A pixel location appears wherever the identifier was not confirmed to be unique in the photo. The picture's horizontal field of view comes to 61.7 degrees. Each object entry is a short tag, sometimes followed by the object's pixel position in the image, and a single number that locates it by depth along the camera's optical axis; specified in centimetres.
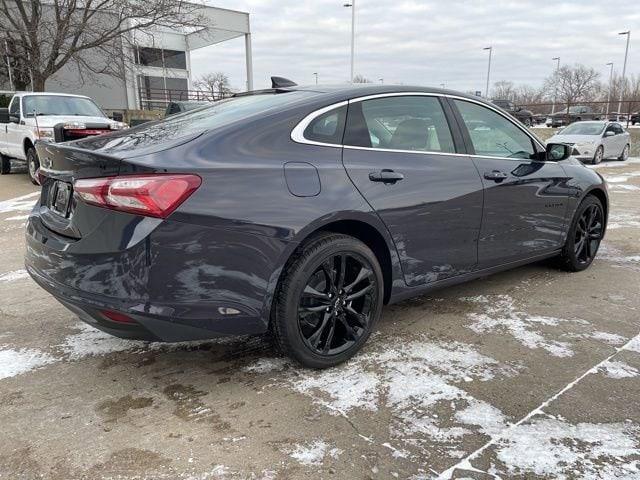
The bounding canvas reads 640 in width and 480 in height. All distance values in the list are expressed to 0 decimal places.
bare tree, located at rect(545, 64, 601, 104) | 6919
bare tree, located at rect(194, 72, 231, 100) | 4896
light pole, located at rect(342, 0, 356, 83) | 3257
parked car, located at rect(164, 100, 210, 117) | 1744
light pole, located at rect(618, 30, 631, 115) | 5810
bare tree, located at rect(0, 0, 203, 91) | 1911
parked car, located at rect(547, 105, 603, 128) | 3464
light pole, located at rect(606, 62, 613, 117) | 6675
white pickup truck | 995
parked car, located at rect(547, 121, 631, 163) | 1739
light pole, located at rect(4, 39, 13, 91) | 1941
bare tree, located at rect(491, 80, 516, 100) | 8781
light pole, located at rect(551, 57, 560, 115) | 7056
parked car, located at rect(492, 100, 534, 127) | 3422
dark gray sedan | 245
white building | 2700
